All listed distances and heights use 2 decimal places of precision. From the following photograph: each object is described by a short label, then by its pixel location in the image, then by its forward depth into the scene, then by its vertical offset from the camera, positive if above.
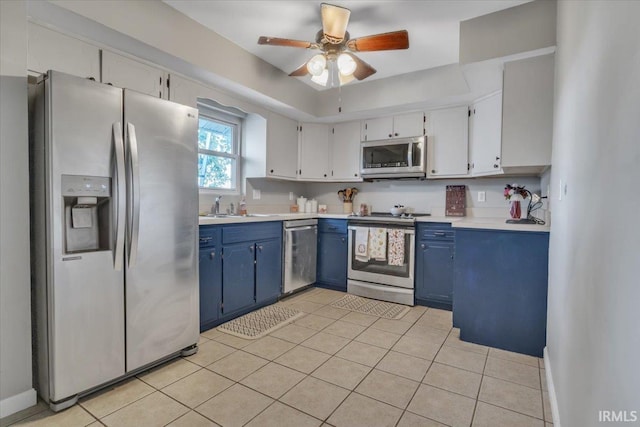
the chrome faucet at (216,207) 3.41 -0.06
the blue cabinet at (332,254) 3.89 -0.62
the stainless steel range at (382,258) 3.44 -0.60
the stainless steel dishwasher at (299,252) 3.59 -0.58
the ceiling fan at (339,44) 2.25 +1.20
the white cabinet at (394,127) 3.81 +0.95
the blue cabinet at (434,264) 3.27 -0.62
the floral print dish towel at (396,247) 3.45 -0.47
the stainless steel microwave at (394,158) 3.73 +0.55
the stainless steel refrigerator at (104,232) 1.67 -0.18
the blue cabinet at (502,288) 2.30 -0.62
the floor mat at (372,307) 3.19 -1.08
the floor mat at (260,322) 2.70 -1.08
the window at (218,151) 3.51 +0.58
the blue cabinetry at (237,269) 2.69 -0.62
